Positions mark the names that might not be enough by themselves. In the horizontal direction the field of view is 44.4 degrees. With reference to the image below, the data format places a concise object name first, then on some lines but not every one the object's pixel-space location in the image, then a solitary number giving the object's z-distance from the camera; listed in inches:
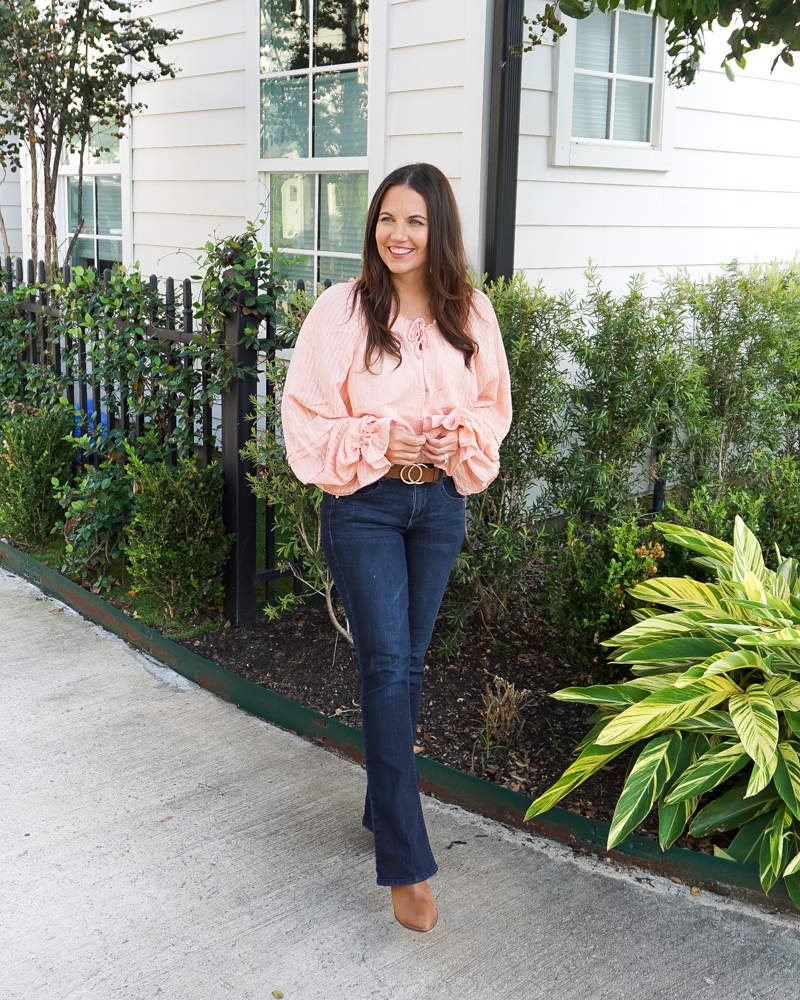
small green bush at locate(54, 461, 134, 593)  182.2
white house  185.6
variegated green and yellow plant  101.5
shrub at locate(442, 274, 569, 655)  150.3
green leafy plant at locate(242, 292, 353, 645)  148.7
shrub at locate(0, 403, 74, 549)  201.9
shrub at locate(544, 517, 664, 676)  131.3
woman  96.7
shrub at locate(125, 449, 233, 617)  160.7
